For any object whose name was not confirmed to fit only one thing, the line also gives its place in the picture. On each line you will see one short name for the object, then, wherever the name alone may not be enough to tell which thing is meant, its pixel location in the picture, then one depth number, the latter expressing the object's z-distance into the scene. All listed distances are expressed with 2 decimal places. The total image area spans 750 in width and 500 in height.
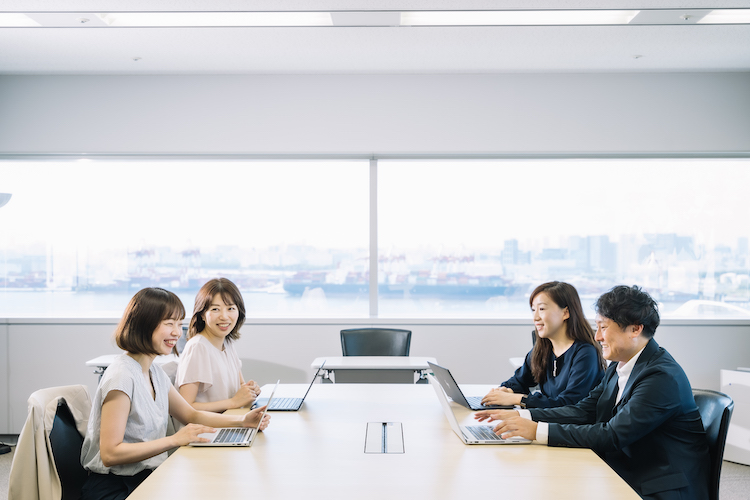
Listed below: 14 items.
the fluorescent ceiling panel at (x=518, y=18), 3.45
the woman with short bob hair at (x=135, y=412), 2.04
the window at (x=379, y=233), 5.20
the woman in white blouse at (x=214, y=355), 2.73
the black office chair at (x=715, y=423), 2.07
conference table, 1.75
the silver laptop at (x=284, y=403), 2.69
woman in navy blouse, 2.71
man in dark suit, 2.06
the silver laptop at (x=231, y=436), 2.16
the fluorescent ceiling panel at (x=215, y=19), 3.44
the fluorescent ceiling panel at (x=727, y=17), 3.47
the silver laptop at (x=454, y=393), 2.46
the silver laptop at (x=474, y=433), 2.18
